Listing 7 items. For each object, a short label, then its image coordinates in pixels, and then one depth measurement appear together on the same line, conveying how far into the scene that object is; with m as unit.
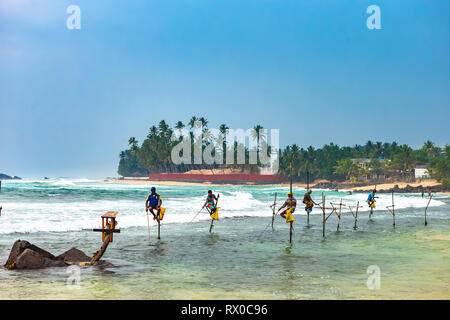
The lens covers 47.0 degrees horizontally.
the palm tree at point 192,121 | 168.00
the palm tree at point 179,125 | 169.25
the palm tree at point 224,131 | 170.62
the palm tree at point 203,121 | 168.00
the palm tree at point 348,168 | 144.62
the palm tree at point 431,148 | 161.00
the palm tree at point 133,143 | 177.25
